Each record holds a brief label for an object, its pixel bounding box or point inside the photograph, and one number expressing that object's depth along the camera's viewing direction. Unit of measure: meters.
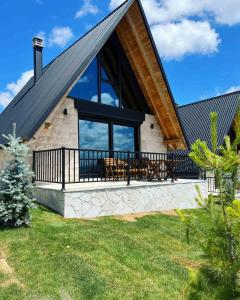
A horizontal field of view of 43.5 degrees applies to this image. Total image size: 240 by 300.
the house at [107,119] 8.54
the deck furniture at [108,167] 9.21
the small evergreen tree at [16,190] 6.06
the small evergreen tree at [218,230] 1.92
